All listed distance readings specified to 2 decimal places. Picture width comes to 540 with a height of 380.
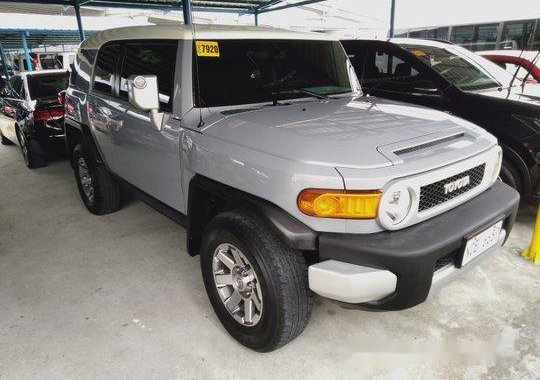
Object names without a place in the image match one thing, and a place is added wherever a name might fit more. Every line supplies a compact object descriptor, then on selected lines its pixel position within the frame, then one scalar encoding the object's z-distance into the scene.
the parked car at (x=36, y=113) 5.66
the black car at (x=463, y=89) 3.44
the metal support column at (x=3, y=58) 13.31
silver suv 1.80
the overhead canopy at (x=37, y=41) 26.19
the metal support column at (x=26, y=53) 20.95
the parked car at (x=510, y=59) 5.44
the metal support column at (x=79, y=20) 10.14
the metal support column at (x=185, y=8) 8.70
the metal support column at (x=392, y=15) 9.00
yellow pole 3.11
